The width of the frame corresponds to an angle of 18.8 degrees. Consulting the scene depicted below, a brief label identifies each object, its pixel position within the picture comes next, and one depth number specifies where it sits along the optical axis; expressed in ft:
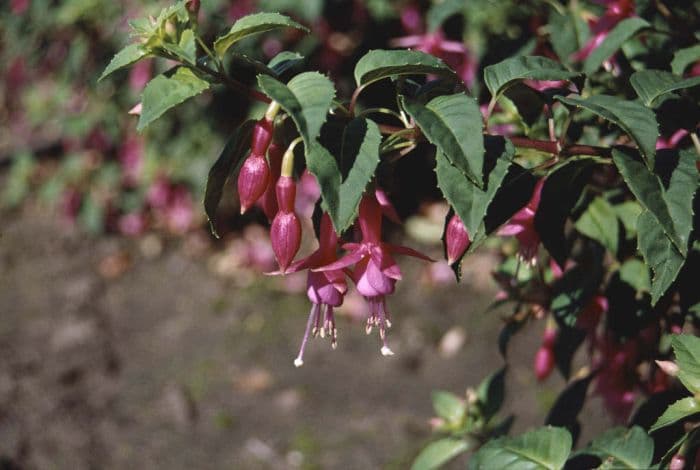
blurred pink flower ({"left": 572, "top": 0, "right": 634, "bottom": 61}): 2.46
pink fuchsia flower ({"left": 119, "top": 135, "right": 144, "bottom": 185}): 5.48
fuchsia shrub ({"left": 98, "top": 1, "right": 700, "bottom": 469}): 2.03
